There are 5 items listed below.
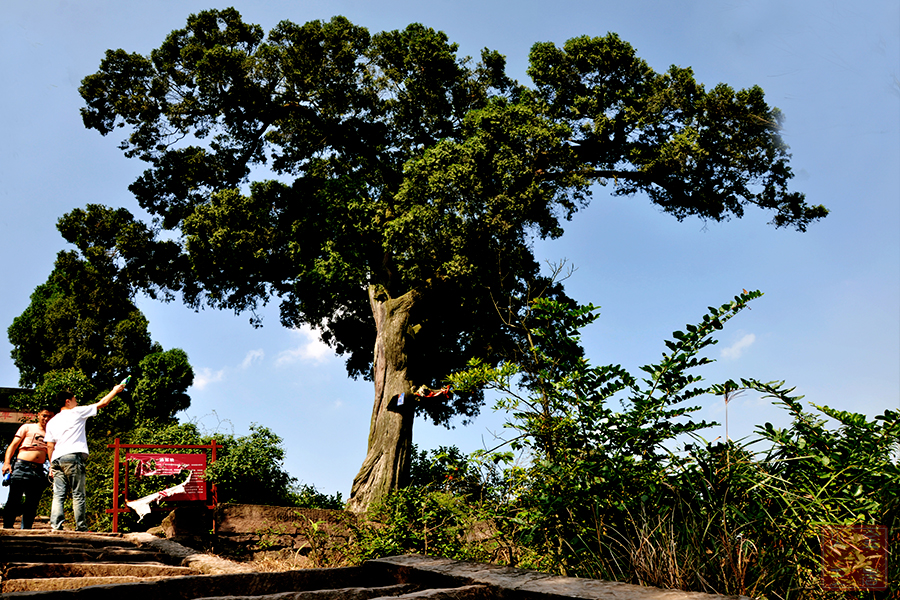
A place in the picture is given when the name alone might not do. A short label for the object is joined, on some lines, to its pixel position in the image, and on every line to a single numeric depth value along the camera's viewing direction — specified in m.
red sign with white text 8.48
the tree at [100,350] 14.24
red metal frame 8.38
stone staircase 4.04
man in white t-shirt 7.56
